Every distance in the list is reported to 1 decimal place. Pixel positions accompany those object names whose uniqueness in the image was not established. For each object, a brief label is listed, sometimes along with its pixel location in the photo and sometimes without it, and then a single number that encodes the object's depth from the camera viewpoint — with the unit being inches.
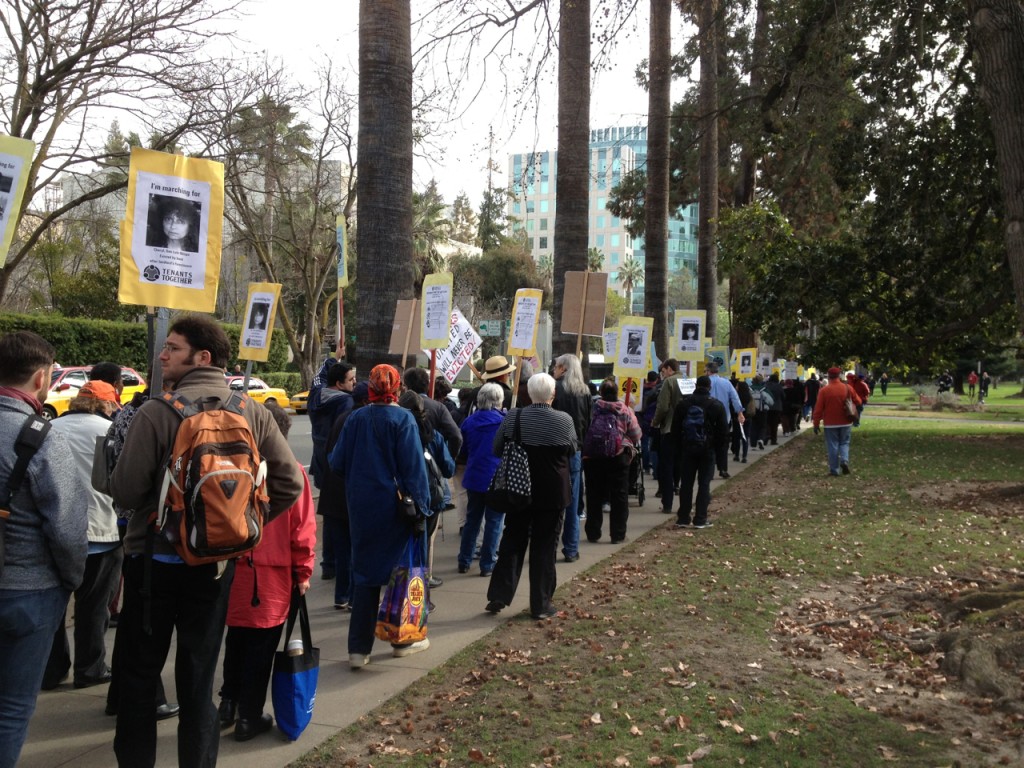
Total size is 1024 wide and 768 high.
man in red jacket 631.8
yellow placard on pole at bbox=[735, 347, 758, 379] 946.1
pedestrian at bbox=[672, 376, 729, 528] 423.5
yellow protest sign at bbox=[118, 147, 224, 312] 199.9
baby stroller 533.6
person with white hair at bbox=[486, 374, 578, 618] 275.4
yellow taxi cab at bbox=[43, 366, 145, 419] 876.6
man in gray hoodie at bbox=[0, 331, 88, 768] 131.0
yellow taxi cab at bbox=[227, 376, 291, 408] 1202.9
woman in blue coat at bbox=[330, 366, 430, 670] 223.0
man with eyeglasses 142.1
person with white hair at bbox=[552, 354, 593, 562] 361.1
